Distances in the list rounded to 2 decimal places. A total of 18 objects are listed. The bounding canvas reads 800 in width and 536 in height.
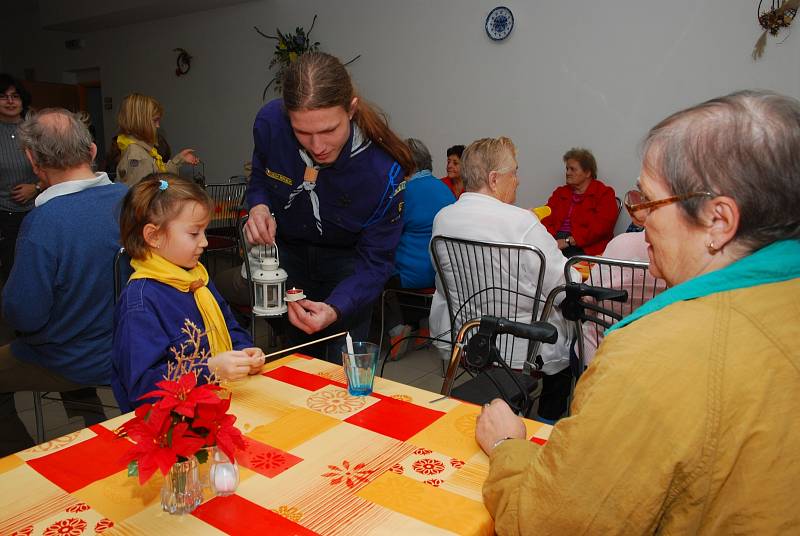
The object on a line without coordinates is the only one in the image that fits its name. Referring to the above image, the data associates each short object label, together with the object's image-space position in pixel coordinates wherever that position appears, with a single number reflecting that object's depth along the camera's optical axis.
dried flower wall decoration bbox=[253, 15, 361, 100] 6.85
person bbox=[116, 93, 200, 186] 3.98
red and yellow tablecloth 0.90
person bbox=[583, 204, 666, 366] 2.20
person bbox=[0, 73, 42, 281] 3.78
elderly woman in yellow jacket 0.74
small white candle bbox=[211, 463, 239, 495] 0.96
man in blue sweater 1.96
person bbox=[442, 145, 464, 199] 5.41
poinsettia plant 0.84
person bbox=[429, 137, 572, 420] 2.59
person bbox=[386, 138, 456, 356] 3.64
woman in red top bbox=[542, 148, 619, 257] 4.79
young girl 1.40
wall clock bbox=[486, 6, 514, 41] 5.32
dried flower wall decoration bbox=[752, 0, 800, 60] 4.04
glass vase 0.91
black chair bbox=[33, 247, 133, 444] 1.99
